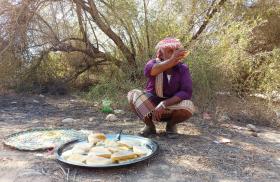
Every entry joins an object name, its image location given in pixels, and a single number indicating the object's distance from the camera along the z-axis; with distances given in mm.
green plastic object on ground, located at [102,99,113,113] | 5491
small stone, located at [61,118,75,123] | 4912
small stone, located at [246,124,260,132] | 4617
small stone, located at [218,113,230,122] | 5034
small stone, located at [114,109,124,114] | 5383
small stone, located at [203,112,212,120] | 5032
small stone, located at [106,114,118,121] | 5020
